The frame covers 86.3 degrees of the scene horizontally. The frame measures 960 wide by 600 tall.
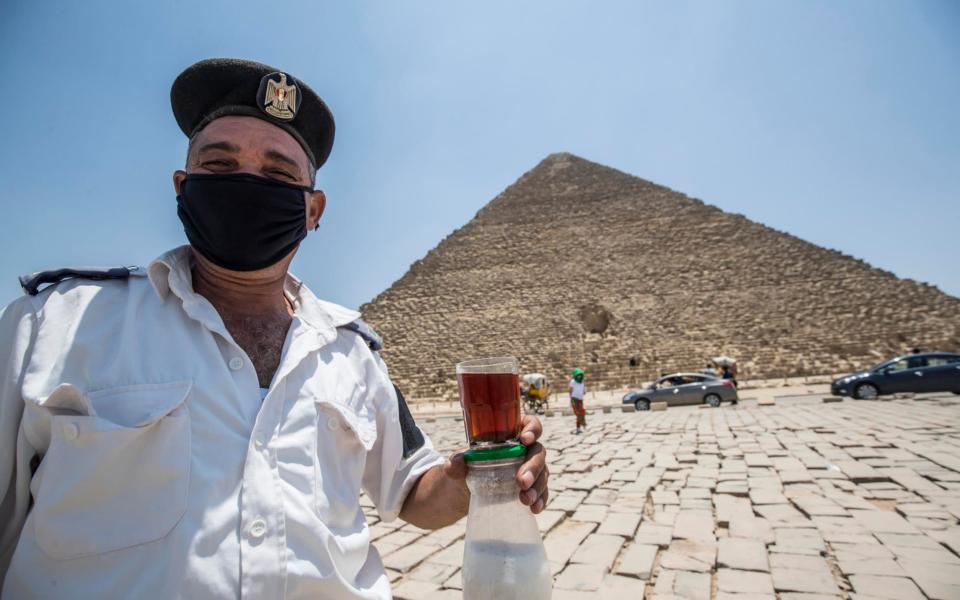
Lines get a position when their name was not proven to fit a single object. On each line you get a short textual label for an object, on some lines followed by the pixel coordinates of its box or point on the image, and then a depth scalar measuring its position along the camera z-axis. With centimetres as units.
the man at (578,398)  1005
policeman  106
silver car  1538
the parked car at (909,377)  1277
